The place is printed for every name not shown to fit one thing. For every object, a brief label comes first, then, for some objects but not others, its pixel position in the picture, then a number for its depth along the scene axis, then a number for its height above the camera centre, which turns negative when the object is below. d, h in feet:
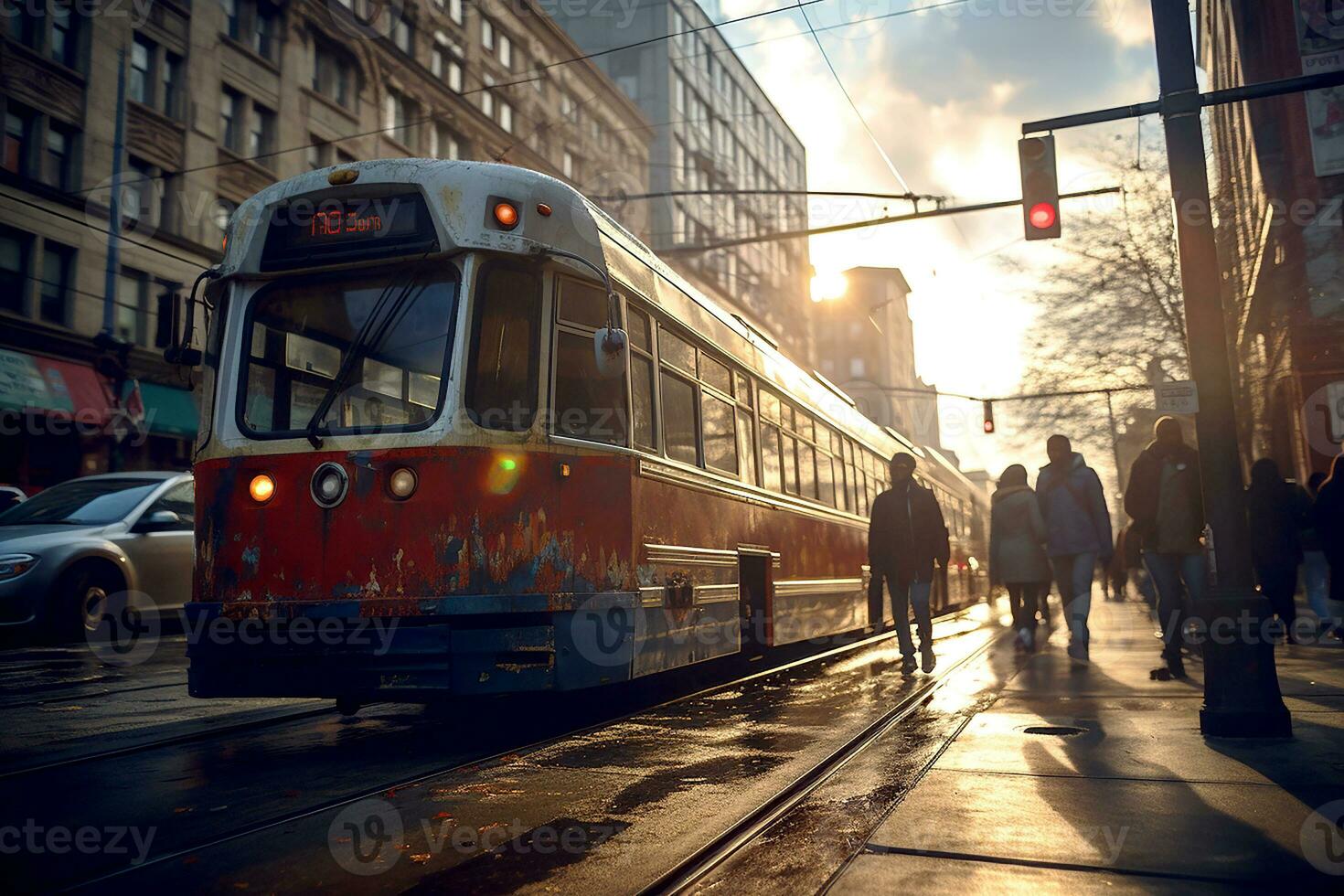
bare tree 102.32 +26.60
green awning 84.99 +15.65
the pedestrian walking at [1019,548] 34.68 +1.59
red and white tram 19.49 +2.96
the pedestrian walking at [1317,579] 38.17 +0.48
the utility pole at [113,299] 77.51 +21.62
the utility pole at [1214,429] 19.34 +2.89
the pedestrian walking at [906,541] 32.94 +1.77
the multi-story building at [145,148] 77.56 +35.06
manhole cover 20.22 -2.24
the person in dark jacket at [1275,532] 33.94 +1.77
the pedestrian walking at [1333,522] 27.66 +1.66
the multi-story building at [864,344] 312.71 +70.36
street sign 22.16 +3.82
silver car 35.91 +2.55
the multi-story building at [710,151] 178.50 +77.26
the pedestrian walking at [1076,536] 31.96 +1.72
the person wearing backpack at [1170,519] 26.89 +1.81
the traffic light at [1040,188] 32.99 +11.62
